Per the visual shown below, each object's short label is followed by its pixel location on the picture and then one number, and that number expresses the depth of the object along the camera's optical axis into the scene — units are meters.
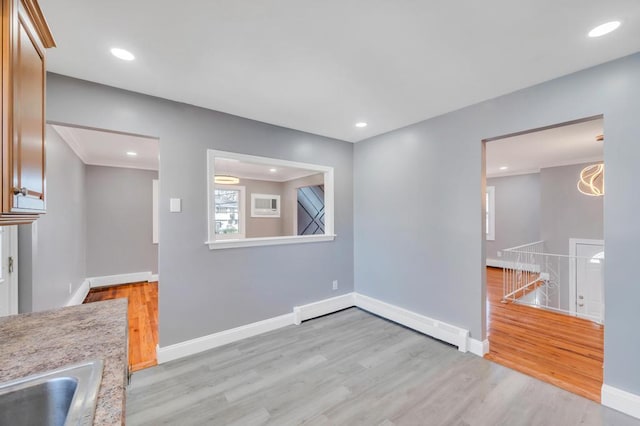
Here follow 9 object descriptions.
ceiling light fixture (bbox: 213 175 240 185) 5.49
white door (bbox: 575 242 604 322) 5.16
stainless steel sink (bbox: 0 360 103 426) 0.83
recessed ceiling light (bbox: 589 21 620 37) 1.58
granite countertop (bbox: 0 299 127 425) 0.82
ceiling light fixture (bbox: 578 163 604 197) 5.07
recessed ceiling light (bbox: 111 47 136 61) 1.83
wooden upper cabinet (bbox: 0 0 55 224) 0.94
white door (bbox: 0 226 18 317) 1.97
